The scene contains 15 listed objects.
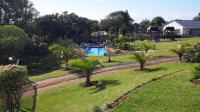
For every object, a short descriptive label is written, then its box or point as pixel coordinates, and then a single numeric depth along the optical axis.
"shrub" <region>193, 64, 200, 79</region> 8.79
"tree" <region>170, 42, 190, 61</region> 12.95
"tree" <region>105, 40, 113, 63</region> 22.49
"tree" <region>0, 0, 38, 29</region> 28.32
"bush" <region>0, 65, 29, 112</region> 6.85
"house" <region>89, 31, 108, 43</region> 31.73
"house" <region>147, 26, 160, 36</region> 27.53
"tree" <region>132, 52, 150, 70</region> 11.81
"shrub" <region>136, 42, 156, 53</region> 16.16
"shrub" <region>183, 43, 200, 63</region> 12.21
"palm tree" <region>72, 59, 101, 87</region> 11.11
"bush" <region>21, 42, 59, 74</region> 17.77
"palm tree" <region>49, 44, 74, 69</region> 15.05
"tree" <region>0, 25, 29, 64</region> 17.25
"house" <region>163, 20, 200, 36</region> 31.69
